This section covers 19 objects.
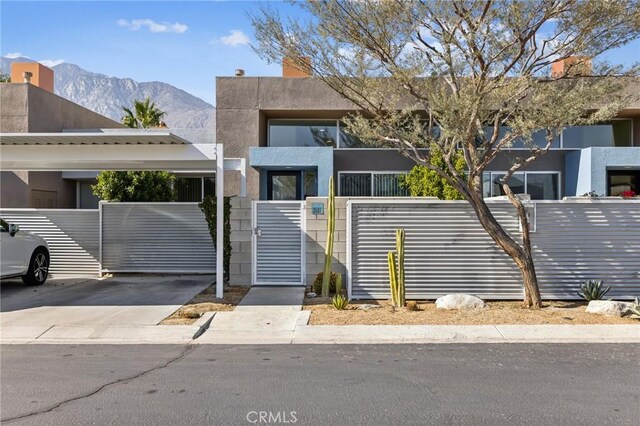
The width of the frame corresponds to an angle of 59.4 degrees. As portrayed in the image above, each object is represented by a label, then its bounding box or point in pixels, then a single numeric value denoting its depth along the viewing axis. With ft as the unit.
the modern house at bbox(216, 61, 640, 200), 59.52
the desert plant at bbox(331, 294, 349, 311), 33.22
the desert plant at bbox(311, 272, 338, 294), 38.93
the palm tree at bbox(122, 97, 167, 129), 88.99
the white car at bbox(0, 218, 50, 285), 40.32
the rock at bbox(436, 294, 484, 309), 33.35
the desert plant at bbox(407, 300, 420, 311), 33.30
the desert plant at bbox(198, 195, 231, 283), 41.32
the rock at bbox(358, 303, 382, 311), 33.66
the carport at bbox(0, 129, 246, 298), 35.53
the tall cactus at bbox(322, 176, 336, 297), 37.86
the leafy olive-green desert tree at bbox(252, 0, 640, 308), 31.35
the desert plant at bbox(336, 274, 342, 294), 37.31
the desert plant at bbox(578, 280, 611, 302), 34.91
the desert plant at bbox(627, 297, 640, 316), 30.61
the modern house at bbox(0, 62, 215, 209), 62.90
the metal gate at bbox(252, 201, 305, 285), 41.39
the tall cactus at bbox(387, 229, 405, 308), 34.12
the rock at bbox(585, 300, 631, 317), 31.37
